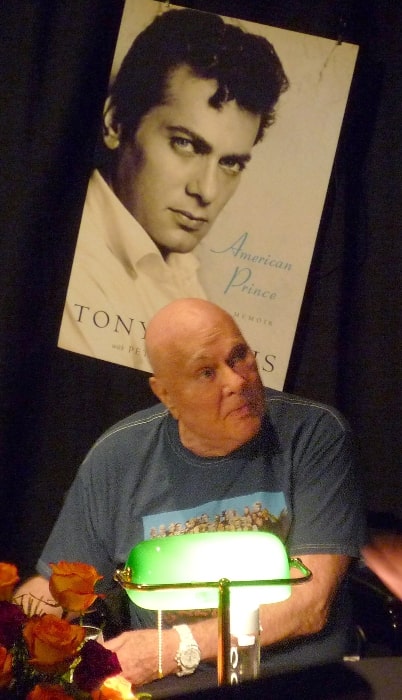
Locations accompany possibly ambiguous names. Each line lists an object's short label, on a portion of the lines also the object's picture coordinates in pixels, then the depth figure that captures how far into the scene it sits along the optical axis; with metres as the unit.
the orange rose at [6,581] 2.82
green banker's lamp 2.93
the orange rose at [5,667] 2.72
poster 3.74
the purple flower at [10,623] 2.77
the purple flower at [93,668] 2.79
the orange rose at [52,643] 2.76
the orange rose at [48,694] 2.71
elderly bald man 3.53
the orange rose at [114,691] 2.76
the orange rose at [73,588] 2.85
